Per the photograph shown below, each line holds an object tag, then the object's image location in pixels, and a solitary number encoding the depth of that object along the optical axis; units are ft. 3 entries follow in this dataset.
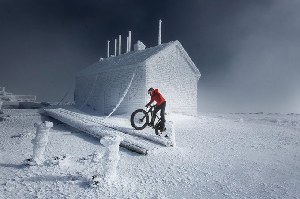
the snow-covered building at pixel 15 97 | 104.17
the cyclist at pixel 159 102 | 27.75
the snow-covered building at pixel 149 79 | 52.26
